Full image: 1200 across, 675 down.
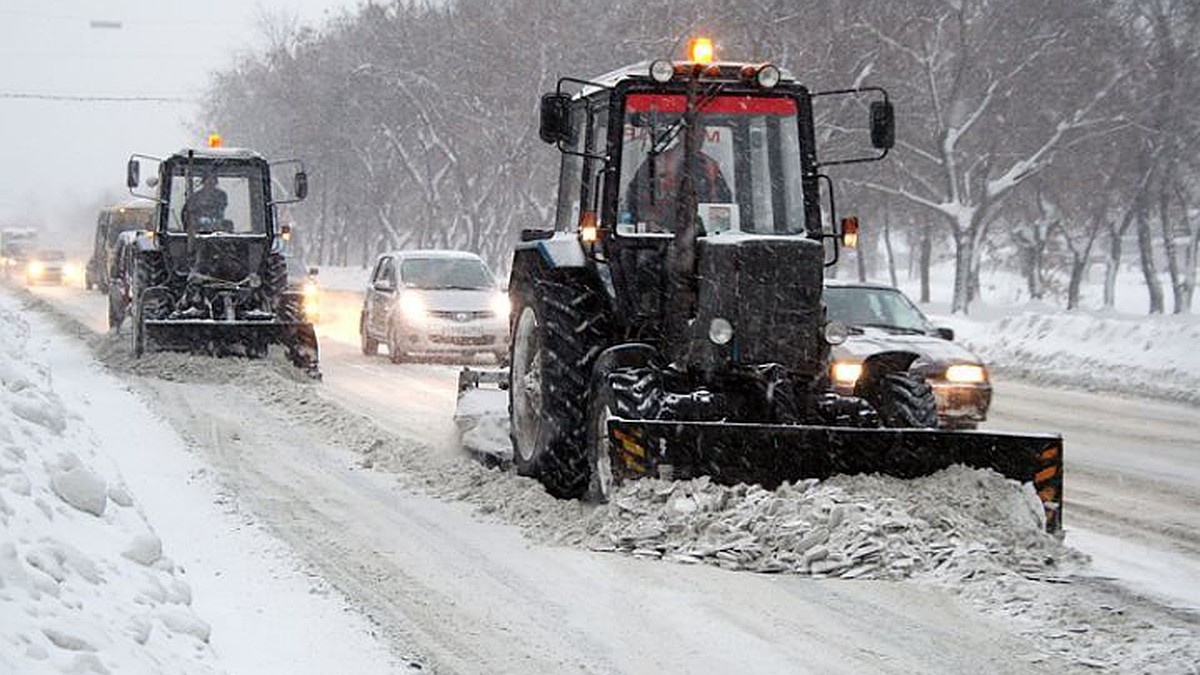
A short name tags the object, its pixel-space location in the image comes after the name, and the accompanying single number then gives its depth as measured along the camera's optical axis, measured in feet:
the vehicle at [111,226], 131.85
